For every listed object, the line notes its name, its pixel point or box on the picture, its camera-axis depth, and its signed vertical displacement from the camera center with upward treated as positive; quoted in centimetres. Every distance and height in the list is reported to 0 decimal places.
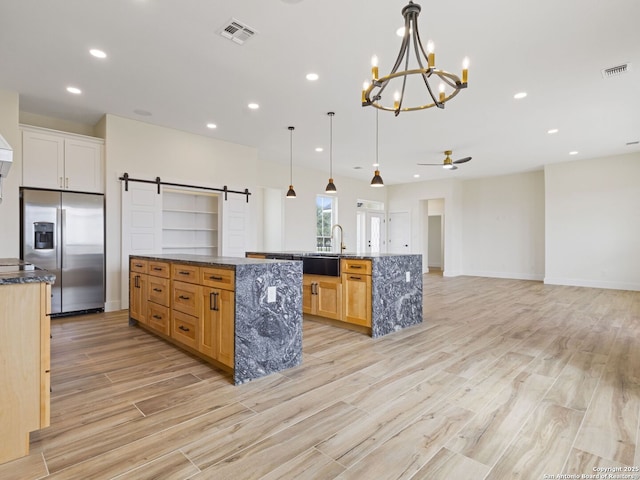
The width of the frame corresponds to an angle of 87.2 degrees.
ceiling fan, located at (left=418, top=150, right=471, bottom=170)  721 +174
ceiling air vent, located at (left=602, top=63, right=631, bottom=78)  375 +197
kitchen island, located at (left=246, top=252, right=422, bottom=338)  388 -59
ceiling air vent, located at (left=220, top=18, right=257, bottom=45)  307 +199
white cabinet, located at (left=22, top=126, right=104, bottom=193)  471 +119
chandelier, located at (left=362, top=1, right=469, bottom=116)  220 +120
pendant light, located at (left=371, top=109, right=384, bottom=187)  495 +91
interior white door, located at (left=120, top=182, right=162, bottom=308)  539 +29
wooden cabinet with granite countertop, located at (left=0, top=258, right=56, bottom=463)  168 -61
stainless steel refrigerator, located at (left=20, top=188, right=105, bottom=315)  464 -1
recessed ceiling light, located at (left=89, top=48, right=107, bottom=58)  351 +200
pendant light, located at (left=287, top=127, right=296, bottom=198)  582 +202
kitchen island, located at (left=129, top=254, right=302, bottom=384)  260 -60
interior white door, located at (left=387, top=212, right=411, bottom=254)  1146 +34
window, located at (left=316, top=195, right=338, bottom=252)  975 +68
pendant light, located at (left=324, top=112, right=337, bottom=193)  528 +201
